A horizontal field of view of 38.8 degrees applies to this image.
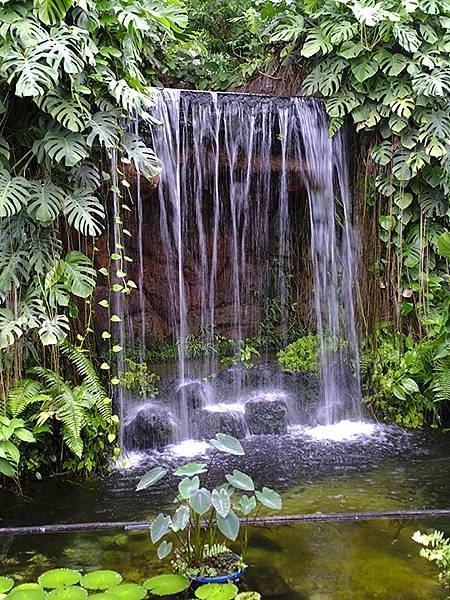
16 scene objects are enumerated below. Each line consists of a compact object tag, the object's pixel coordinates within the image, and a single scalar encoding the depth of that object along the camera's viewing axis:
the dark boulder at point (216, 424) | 5.58
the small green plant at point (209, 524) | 2.57
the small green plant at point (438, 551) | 2.59
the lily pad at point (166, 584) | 2.67
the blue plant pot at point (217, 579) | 2.69
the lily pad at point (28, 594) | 2.55
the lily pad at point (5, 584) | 2.72
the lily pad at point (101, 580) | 2.72
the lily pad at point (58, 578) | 2.73
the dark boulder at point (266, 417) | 5.64
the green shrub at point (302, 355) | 6.62
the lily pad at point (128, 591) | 2.60
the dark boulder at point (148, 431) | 5.25
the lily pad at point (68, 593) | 2.57
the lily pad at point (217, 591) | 2.59
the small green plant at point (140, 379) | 5.91
